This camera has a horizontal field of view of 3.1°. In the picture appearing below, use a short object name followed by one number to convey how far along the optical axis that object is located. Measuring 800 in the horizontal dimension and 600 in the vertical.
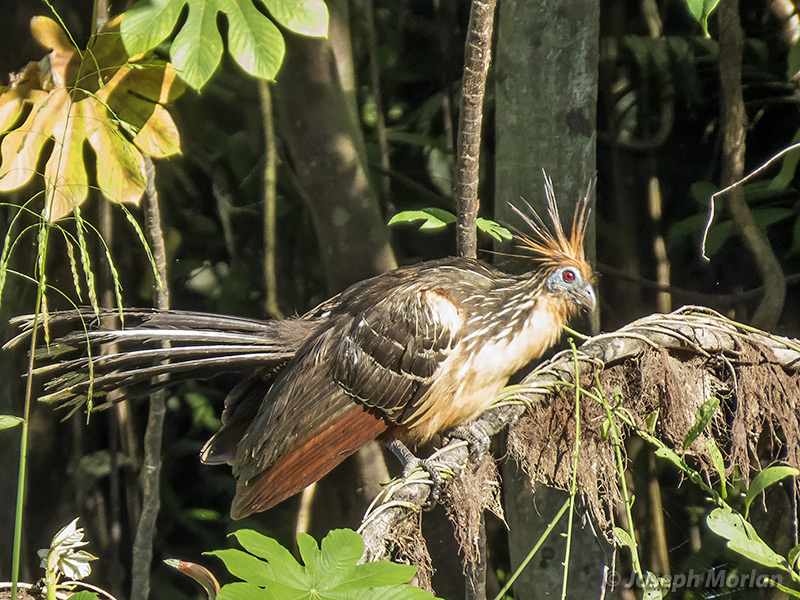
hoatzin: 14.31
